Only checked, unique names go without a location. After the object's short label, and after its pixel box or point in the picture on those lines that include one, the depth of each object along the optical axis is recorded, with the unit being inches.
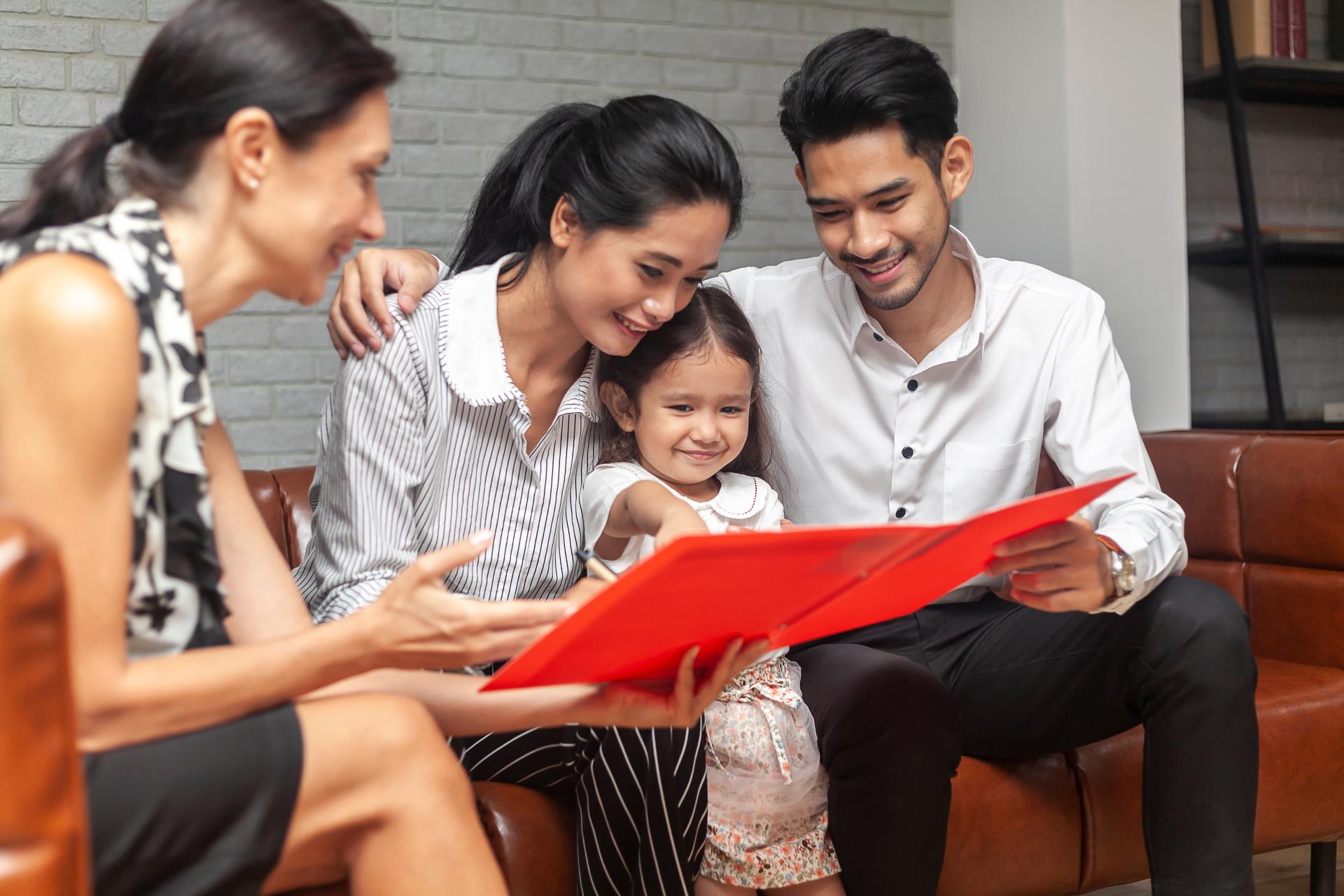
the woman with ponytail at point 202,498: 32.9
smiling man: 59.4
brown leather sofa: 58.6
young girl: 60.1
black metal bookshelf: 130.8
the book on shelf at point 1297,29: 136.2
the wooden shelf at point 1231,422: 152.3
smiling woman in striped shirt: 56.0
